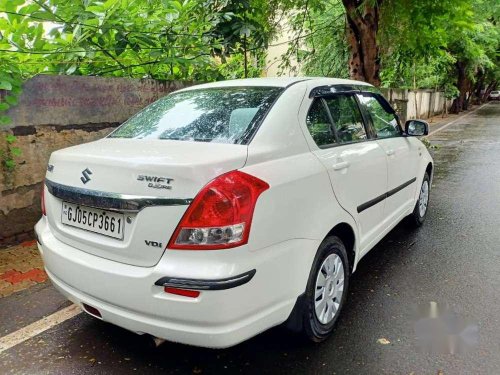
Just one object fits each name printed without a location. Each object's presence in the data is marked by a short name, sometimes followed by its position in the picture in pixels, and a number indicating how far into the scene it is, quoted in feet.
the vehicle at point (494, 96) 191.99
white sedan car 6.66
